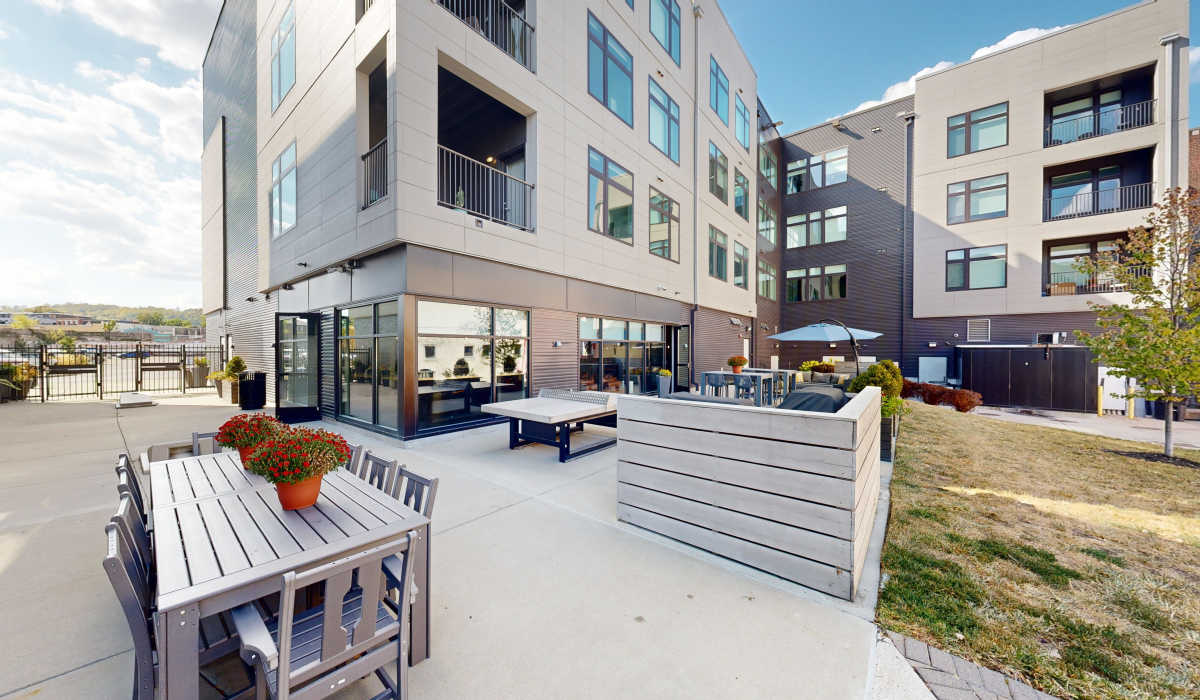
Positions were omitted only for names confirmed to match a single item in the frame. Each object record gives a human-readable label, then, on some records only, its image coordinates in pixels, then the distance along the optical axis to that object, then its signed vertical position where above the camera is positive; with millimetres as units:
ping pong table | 5672 -997
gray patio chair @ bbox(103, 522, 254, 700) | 1312 -923
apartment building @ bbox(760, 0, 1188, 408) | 13641 +6213
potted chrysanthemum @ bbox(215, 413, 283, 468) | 2723 -591
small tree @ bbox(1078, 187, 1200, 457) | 6156 +526
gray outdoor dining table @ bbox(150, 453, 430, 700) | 1404 -879
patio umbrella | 11250 +396
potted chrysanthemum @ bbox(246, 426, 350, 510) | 2031 -607
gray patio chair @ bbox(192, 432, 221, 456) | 3662 -899
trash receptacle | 10594 -1202
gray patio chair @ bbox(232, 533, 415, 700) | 1403 -1166
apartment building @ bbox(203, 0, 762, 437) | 6852 +3242
